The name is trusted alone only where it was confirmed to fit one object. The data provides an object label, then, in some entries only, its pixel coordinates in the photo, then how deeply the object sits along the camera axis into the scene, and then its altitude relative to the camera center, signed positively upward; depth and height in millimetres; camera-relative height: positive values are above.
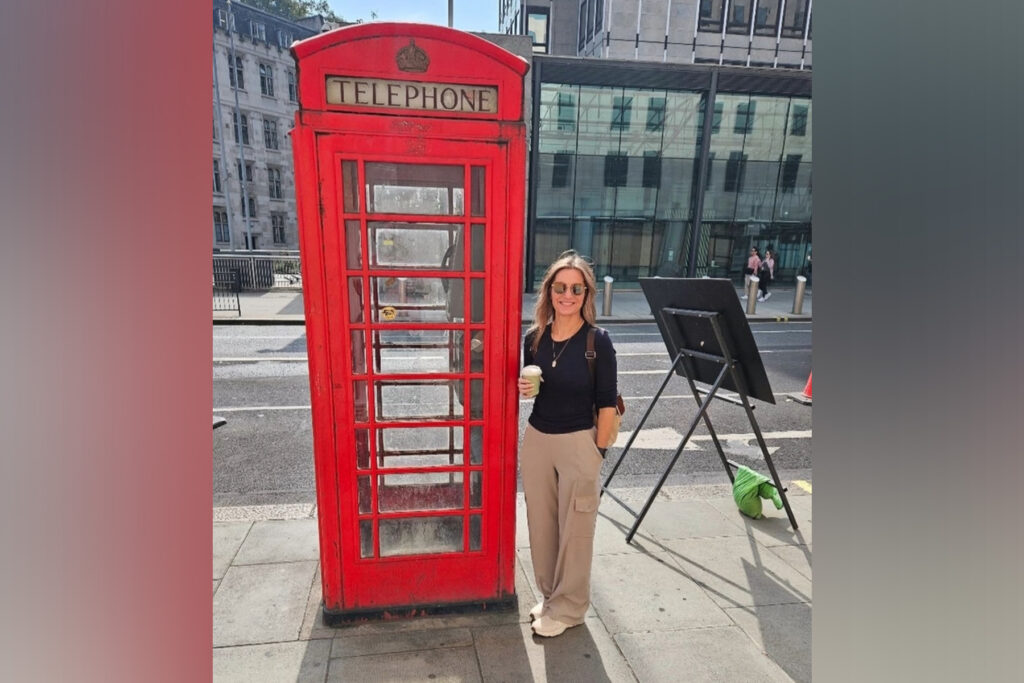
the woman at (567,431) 2695 -1027
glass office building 17672 +2258
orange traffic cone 7617 -2334
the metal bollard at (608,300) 14842 -1979
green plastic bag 4238 -2043
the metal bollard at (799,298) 15688 -1881
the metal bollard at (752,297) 15120 -1812
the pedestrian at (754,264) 17625 -1008
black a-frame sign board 3643 -763
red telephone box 2396 -394
